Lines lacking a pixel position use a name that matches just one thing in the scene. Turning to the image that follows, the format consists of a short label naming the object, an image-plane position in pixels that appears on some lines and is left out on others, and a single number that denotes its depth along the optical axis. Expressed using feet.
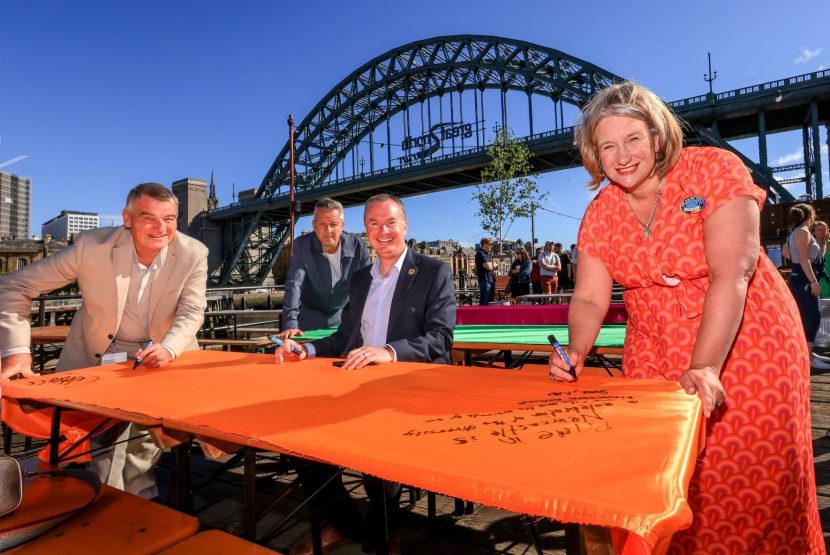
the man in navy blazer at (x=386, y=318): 6.95
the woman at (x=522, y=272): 39.22
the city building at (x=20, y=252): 197.67
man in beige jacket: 7.72
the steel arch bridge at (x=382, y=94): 120.69
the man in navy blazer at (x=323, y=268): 12.30
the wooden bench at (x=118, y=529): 3.30
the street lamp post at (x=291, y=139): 55.52
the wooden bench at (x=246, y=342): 13.04
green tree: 65.77
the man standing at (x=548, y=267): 39.11
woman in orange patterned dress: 4.26
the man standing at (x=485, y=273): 35.99
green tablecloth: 10.22
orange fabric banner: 2.28
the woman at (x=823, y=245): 18.17
